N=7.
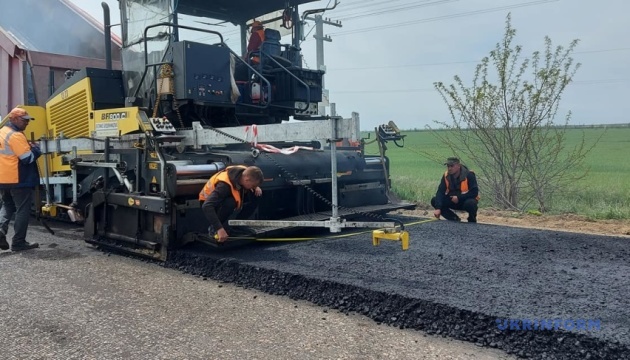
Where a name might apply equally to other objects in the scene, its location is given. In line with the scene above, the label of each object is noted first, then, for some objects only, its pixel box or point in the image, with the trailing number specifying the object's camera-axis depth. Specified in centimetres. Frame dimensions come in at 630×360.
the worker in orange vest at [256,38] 626
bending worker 453
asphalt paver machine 505
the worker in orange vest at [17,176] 580
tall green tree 854
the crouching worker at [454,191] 710
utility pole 1596
